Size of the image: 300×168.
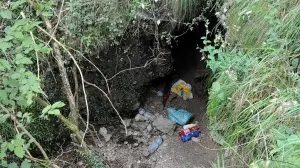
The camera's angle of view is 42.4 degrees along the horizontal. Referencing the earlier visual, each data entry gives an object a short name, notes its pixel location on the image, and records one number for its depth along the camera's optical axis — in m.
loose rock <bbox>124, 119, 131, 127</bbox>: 3.44
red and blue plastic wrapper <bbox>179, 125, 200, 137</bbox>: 3.31
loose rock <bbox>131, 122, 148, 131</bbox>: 3.45
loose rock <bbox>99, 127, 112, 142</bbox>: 3.36
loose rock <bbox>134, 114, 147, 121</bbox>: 3.49
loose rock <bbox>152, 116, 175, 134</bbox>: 3.41
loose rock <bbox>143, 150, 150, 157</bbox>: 3.24
